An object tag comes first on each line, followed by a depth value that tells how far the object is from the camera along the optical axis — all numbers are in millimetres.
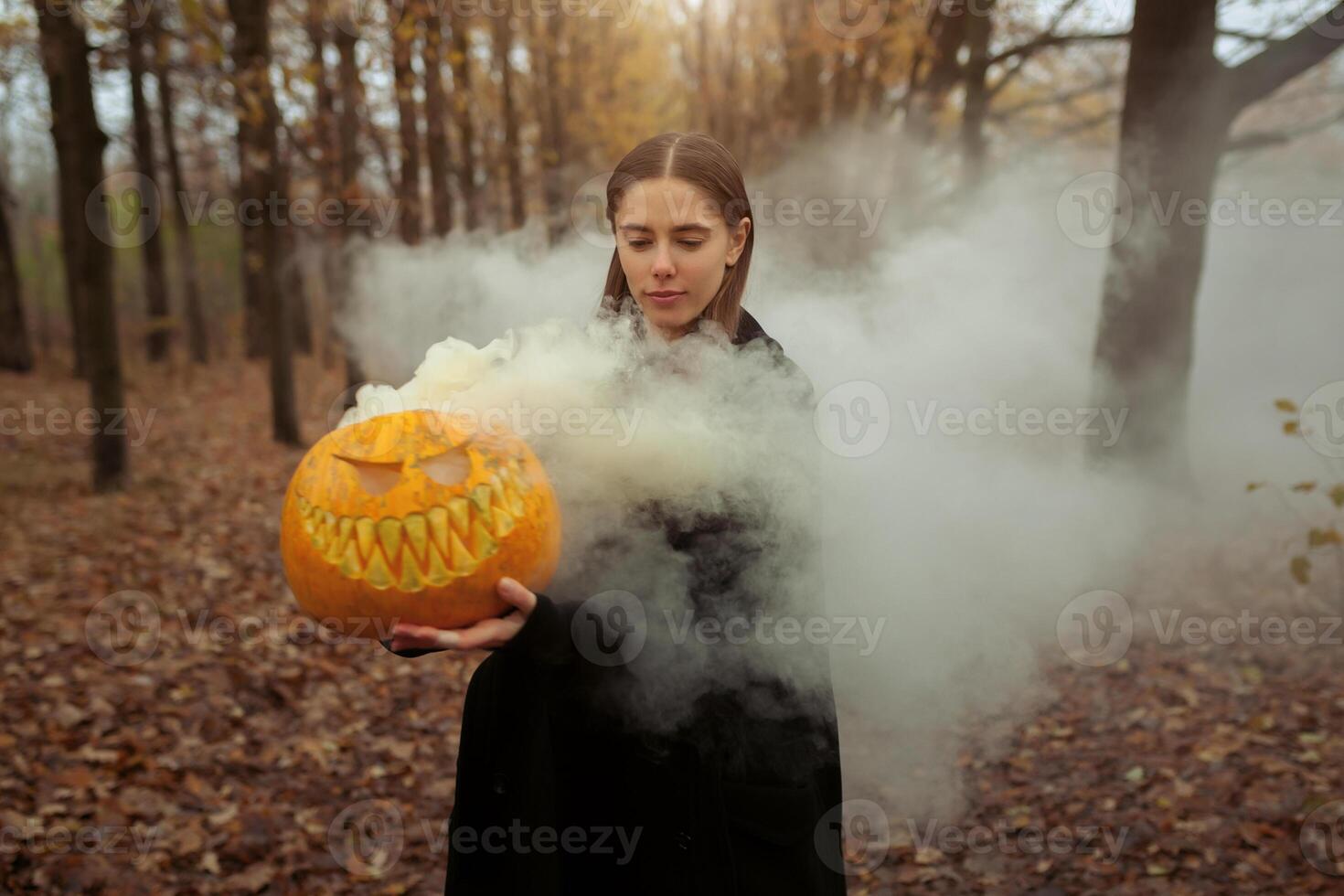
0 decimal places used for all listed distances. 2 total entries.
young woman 2244
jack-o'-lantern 2043
